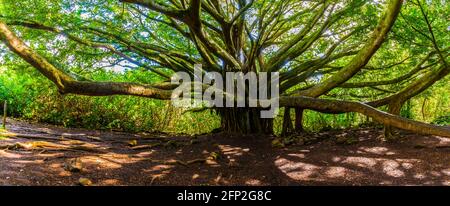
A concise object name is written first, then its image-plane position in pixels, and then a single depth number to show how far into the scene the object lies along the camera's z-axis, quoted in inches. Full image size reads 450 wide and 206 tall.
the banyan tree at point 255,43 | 241.8
